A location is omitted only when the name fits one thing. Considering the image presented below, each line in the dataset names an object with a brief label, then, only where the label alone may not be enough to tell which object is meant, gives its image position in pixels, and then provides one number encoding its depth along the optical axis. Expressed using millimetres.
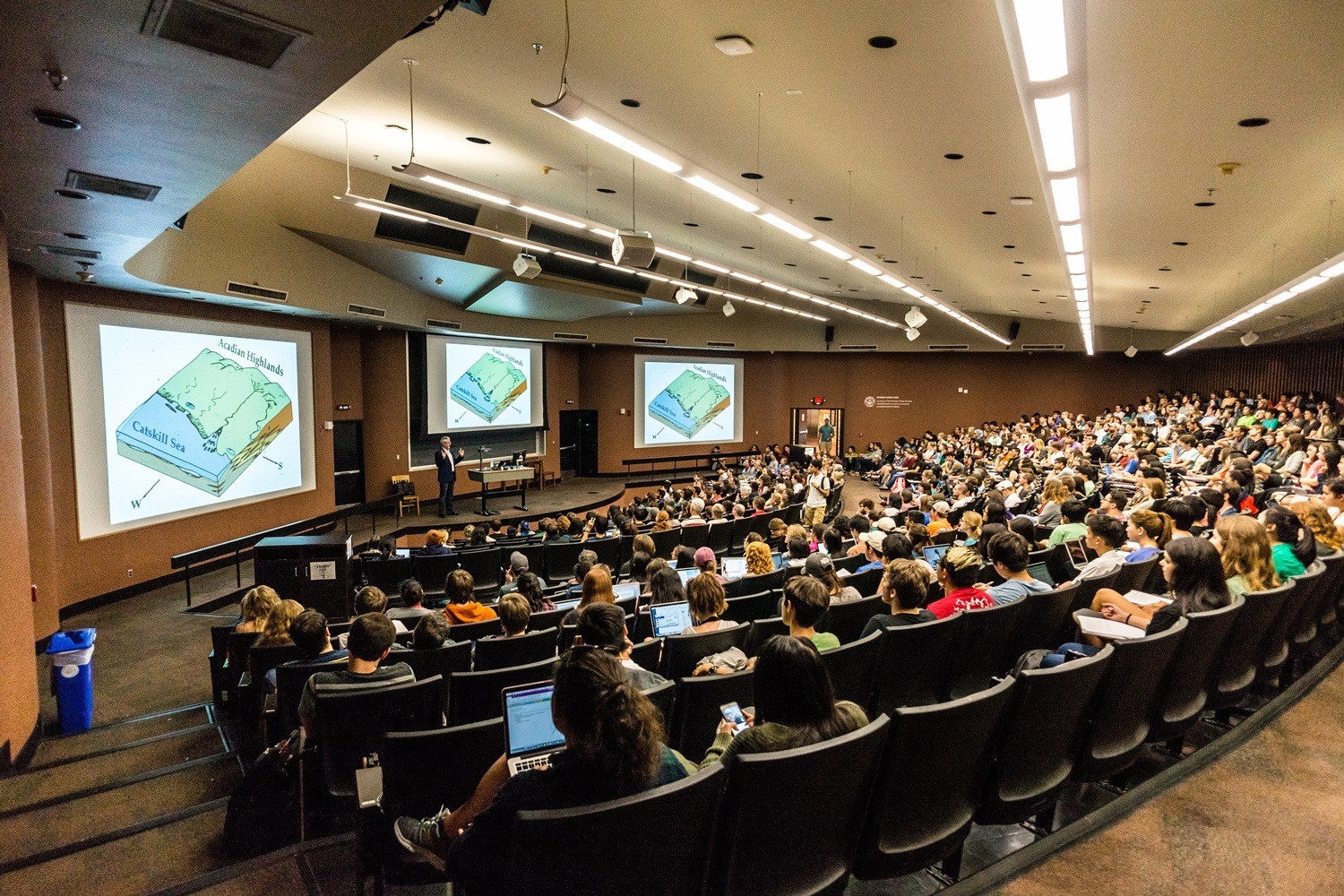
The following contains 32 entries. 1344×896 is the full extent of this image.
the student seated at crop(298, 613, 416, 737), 3193
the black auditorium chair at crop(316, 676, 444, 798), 3035
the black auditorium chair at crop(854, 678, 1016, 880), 2078
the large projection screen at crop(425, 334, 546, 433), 15352
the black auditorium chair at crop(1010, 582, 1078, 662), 3967
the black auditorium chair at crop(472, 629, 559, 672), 4070
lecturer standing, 14078
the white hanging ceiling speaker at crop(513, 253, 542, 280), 10969
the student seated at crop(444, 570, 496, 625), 5262
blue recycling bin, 5172
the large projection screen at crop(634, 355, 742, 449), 21312
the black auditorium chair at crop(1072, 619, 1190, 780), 2602
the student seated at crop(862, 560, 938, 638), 3688
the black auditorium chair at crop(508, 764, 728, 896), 1537
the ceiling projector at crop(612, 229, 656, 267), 7730
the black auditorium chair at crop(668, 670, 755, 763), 2994
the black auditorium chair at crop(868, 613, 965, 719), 3422
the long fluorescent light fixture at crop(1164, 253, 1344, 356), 6902
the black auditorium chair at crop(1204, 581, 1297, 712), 3180
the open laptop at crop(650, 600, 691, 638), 4645
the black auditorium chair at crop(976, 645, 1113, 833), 2363
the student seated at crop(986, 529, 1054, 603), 4207
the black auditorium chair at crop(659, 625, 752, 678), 3816
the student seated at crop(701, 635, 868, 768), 1958
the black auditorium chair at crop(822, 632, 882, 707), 3264
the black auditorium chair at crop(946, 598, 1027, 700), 3715
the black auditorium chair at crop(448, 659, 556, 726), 3400
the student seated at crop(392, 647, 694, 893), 1671
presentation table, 14984
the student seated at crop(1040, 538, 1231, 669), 3307
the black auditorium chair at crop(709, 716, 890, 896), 1788
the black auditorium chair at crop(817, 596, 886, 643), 4270
